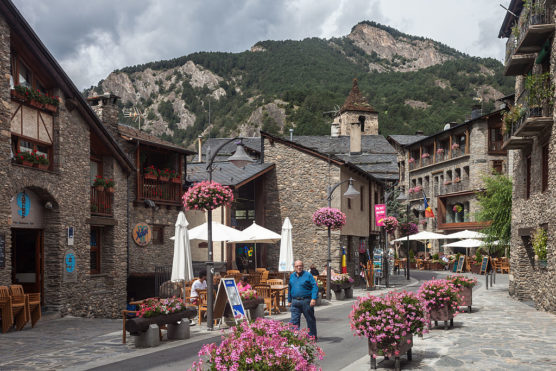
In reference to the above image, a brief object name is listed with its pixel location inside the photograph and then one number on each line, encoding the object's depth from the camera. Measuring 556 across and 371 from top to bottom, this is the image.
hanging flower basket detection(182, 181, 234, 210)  15.04
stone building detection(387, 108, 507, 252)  51.34
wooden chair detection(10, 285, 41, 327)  15.40
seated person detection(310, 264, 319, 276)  23.20
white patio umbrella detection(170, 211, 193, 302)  15.91
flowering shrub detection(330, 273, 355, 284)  22.95
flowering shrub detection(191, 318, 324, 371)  5.44
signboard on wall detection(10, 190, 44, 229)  17.31
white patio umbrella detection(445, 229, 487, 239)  39.48
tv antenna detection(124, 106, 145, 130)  32.55
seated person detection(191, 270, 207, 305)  16.44
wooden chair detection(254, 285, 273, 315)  17.67
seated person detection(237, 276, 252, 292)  15.58
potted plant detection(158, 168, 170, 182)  26.41
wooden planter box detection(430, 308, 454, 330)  13.44
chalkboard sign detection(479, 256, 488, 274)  32.52
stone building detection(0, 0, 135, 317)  16.27
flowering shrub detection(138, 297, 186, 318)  12.20
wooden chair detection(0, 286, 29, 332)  14.44
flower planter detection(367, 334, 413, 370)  9.08
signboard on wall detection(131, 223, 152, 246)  24.62
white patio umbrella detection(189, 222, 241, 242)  21.40
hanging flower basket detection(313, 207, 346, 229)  22.84
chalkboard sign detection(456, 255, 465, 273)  41.37
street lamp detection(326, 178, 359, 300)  21.81
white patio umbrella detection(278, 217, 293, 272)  20.94
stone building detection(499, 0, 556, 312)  17.45
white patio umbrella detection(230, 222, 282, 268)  23.16
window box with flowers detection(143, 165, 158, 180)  25.59
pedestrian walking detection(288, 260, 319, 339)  11.63
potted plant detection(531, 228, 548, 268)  18.20
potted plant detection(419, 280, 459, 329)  13.16
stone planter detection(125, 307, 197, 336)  11.69
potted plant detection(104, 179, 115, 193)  22.26
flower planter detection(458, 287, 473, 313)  17.10
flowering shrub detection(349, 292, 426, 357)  8.99
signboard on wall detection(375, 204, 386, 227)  32.09
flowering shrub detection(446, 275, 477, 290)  15.62
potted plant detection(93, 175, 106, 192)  21.75
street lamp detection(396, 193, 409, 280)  33.98
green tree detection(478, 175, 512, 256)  25.47
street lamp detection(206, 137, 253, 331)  14.30
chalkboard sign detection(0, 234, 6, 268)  15.45
